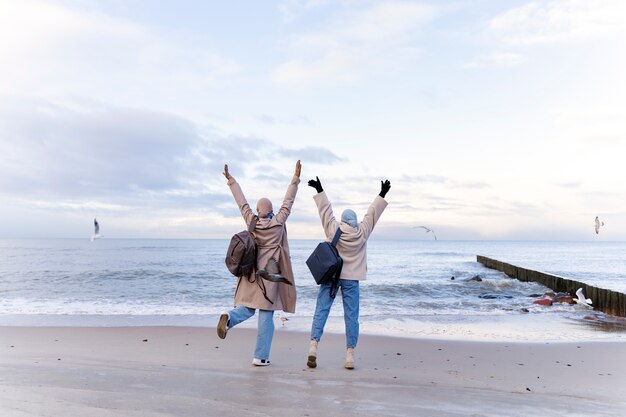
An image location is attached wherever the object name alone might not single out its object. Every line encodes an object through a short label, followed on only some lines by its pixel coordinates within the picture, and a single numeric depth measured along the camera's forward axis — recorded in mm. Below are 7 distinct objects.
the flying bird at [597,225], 22531
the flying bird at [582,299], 14913
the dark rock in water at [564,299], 15507
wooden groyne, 13367
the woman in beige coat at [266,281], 6020
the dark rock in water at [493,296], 17494
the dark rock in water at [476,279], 24953
